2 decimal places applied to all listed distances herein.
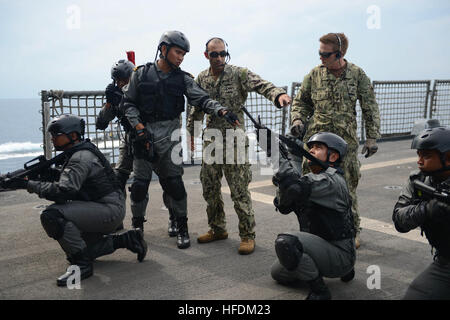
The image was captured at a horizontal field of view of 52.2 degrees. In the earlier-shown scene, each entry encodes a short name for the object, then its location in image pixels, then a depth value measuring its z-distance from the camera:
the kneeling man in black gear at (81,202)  3.60
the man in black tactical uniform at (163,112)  4.16
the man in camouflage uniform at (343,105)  4.18
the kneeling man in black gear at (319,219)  3.01
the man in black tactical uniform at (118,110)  4.77
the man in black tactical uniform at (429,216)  2.71
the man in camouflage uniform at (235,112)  4.20
